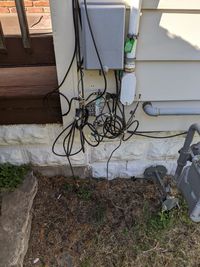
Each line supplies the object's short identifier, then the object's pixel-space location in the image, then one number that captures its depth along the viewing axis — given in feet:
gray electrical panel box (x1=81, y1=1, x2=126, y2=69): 4.07
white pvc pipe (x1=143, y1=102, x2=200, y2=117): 5.41
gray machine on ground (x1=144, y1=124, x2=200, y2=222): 4.68
